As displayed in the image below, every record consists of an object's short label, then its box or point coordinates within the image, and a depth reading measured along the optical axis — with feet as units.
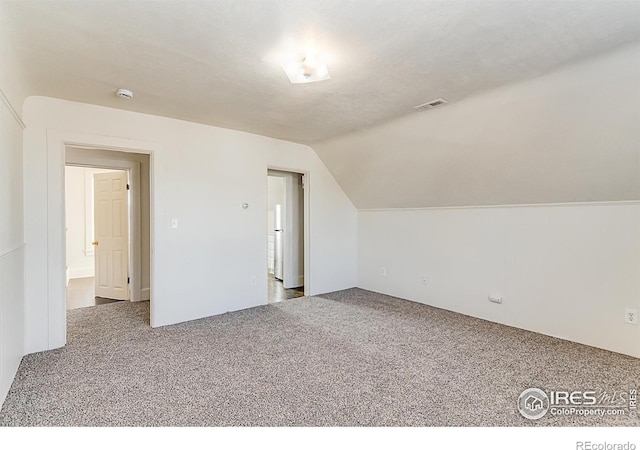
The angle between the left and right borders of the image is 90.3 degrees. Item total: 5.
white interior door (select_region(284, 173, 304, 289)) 17.88
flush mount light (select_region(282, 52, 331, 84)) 6.82
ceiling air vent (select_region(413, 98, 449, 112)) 9.27
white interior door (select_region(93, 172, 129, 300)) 15.48
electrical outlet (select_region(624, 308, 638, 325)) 8.66
